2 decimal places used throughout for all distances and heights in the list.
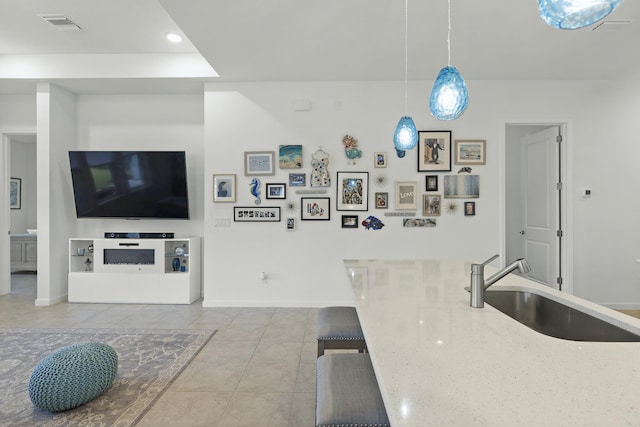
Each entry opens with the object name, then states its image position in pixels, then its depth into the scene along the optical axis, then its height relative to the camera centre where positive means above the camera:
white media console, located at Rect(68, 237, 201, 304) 4.05 -0.78
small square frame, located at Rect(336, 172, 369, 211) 3.92 +0.24
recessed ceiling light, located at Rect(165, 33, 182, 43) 3.34 +1.77
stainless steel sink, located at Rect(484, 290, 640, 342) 1.25 -0.46
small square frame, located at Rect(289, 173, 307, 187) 3.95 +0.39
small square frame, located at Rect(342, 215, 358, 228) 3.94 -0.11
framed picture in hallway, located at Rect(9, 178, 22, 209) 6.08 +0.35
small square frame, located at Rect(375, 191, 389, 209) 3.93 +0.14
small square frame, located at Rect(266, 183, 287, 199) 3.96 +0.25
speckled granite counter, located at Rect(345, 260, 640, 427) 0.63 -0.38
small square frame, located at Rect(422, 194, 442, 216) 3.91 +0.09
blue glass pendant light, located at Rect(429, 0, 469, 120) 1.60 +0.57
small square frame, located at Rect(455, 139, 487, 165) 3.88 +0.70
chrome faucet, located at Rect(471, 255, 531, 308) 1.30 -0.26
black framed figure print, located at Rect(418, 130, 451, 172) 3.89 +0.71
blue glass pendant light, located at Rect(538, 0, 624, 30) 0.92 +0.57
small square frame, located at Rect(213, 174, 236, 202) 3.94 +0.28
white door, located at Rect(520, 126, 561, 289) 4.07 +0.10
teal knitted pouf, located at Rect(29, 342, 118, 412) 1.86 -0.95
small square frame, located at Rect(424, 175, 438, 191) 3.91 +0.35
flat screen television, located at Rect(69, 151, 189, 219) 4.10 +0.35
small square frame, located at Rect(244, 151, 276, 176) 3.94 +0.58
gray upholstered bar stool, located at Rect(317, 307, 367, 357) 1.74 -0.65
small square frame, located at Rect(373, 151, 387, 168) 3.91 +0.62
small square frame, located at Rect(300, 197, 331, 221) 3.94 +0.03
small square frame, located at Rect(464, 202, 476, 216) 3.89 +0.04
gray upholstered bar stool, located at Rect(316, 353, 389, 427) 1.02 -0.61
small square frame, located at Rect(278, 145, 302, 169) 3.93 +0.65
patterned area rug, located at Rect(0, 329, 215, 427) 1.87 -1.13
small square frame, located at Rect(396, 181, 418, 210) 3.92 +0.21
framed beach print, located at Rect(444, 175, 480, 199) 3.89 +0.30
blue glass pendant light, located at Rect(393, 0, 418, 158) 2.24 +0.52
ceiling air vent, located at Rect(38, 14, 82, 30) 3.07 +1.80
